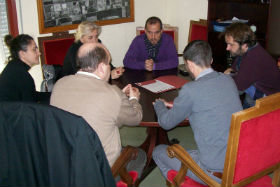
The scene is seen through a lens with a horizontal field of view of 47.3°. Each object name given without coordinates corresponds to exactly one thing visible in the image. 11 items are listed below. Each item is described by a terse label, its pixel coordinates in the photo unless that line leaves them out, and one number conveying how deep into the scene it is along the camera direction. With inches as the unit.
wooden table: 92.4
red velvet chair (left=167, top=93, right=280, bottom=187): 60.8
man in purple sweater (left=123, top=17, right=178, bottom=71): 128.5
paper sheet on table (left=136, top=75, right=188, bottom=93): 100.6
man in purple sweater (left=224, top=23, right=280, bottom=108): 97.9
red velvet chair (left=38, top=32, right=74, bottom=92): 141.7
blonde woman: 116.2
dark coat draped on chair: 56.2
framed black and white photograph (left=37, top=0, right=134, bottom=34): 148.5
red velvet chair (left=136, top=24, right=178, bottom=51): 174.9
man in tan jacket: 66.6
